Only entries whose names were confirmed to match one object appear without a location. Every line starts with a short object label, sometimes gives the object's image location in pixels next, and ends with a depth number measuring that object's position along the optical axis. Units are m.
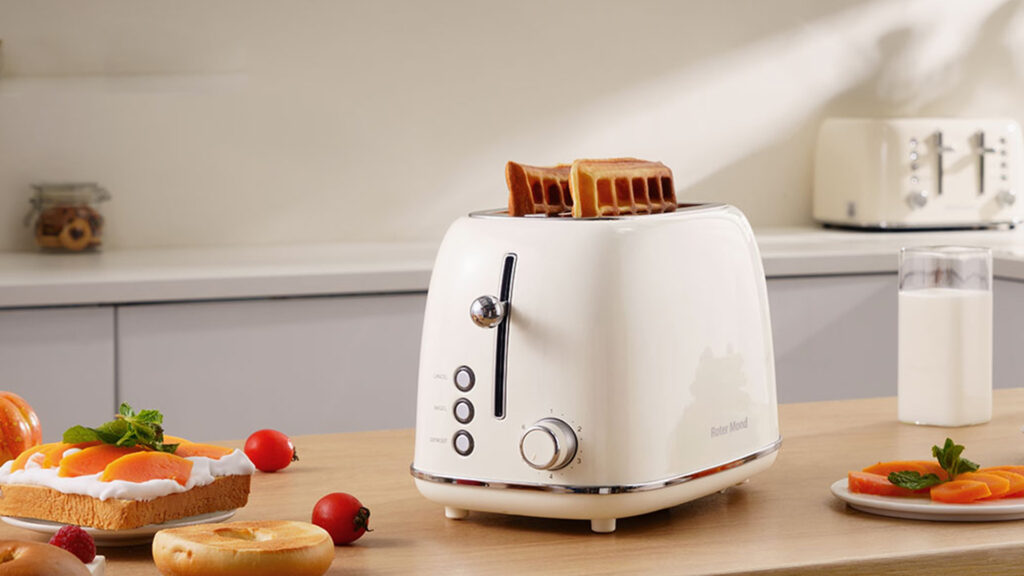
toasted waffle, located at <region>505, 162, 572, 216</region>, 1.50
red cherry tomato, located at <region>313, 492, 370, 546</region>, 1.43
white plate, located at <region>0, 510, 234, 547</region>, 1.42
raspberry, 1.32
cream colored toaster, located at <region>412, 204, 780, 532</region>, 1.44
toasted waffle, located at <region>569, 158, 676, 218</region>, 1.48
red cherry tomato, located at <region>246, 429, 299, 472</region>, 1.63
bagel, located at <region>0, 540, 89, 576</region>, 1.25
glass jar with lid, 3.07
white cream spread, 1.40
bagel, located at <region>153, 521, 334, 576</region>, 1.33
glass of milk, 1.77
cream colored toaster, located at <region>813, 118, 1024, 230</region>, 3.42
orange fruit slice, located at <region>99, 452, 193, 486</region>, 1.42
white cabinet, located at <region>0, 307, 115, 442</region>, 2.47
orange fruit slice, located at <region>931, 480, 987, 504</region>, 1.48
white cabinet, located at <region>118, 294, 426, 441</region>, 2.54
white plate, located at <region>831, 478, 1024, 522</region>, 1.47
